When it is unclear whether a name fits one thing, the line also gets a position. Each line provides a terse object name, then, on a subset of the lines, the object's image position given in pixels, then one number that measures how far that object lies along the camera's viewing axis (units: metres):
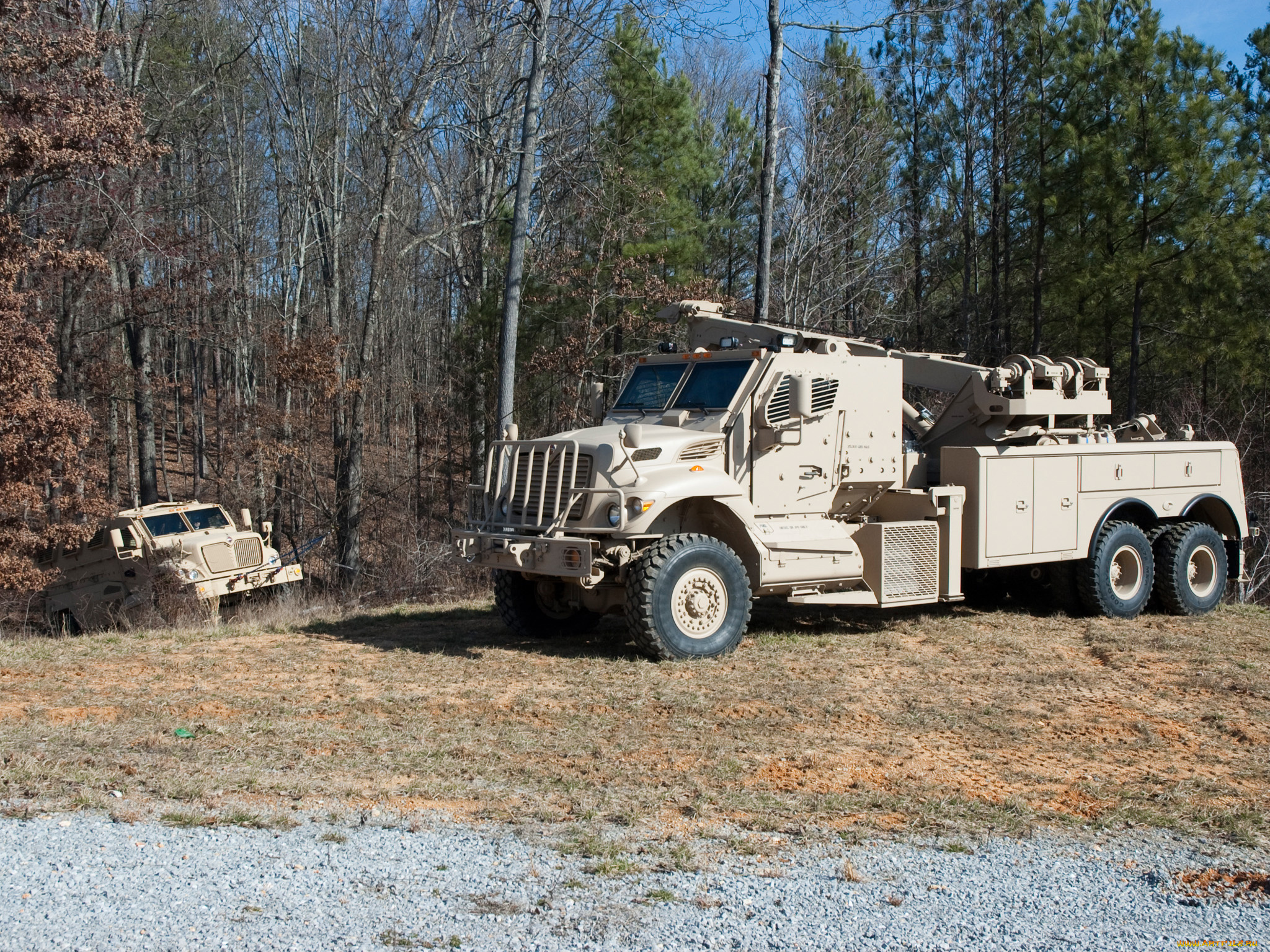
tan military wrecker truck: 9.09
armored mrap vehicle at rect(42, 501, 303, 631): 16.78
